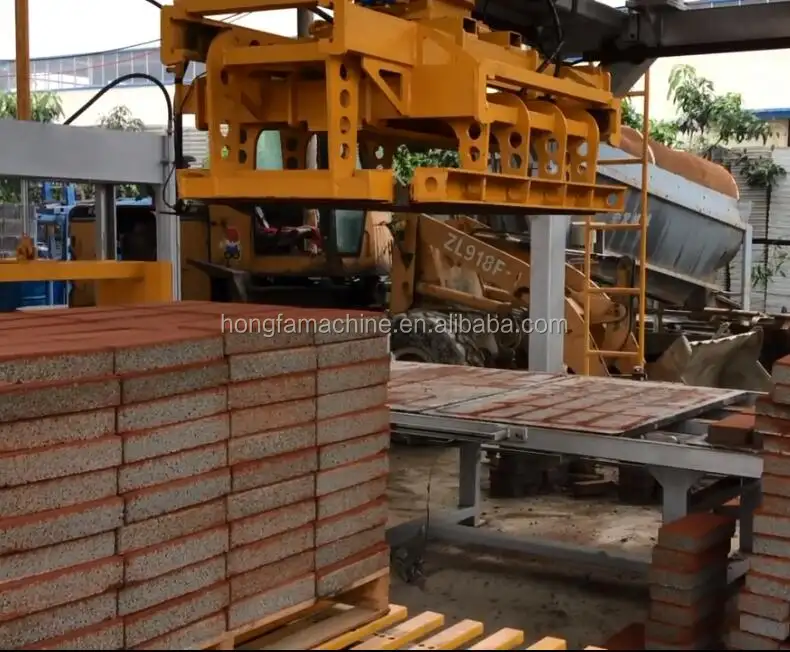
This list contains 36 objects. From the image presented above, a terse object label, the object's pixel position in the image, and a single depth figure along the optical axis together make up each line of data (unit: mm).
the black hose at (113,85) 6030
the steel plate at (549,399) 5086
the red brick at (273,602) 3018
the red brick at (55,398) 2439
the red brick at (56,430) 2443
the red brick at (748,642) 4035
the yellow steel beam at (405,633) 3074
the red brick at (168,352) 2701
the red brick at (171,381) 2705
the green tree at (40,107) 20203
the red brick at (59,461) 2436
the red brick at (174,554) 2717
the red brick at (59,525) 2432
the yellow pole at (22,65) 5871
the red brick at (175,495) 2713
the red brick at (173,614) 2721
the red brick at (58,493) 2439
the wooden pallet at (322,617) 3090
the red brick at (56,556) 2432
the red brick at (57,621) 2432
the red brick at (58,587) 2424
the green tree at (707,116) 16969
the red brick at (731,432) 4559
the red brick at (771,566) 4004
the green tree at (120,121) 21828
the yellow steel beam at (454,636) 2965
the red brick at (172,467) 2701
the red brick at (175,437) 2701
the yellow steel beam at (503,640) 2813
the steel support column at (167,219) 5637
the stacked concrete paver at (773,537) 4000
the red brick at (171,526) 2703
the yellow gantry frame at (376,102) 3785
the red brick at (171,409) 2697
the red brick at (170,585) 2710
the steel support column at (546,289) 7449
